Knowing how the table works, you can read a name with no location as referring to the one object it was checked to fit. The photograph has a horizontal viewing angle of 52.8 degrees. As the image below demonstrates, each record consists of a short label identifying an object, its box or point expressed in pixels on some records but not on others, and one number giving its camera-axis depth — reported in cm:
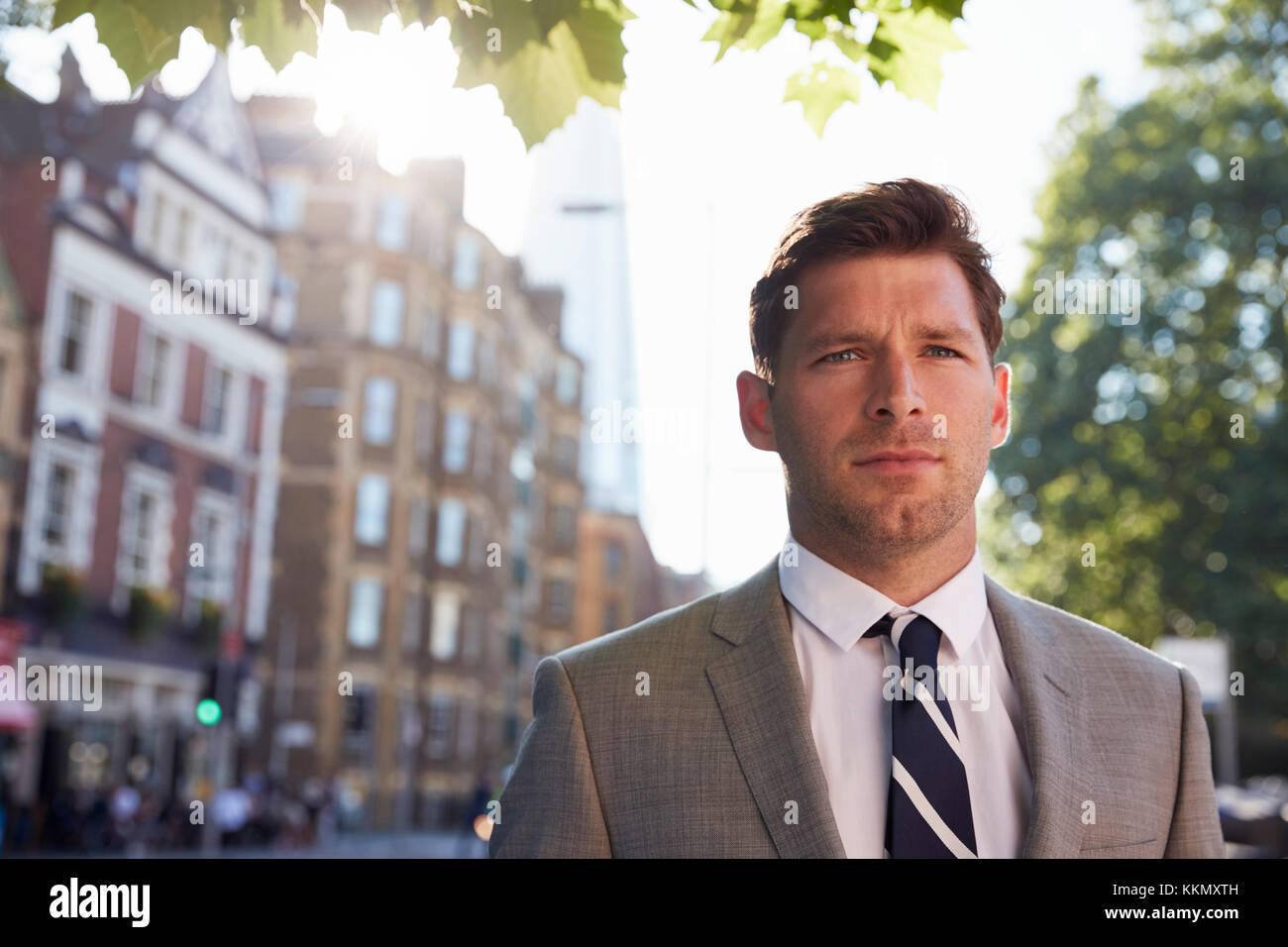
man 217
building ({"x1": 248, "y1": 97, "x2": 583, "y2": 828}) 4606
